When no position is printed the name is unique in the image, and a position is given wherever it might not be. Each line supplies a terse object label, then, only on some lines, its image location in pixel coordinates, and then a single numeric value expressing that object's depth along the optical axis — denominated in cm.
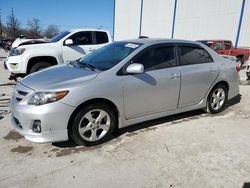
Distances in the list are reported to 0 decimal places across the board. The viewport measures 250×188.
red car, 1255
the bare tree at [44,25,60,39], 7064
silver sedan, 316
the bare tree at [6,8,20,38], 5823
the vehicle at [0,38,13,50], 2532
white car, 691
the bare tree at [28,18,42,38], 6472
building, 1744
